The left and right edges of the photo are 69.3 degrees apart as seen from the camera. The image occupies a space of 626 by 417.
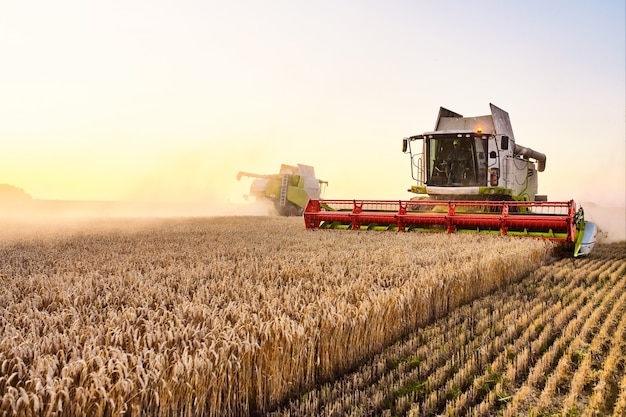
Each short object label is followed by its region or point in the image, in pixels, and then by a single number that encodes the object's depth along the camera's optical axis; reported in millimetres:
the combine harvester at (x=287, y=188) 24188
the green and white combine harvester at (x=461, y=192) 9594
